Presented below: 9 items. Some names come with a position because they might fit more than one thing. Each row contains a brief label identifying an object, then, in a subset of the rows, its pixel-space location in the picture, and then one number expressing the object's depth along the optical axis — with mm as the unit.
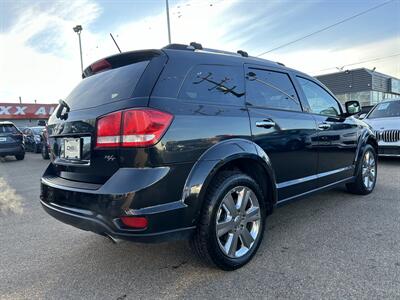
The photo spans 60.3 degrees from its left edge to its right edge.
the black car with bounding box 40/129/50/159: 12992
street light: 28334
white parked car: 7734
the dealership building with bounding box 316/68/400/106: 38594
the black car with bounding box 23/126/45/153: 15797
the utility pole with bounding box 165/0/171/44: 19178
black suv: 2422
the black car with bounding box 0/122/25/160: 12914
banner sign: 36334
